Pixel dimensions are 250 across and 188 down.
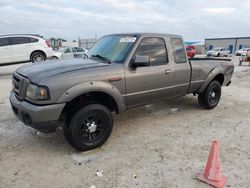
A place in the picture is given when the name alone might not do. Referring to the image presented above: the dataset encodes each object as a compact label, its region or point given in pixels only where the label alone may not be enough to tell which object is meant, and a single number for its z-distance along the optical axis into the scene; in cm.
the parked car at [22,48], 1131
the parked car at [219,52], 3753
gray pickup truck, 317
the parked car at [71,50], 1753
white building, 5584
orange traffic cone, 277
